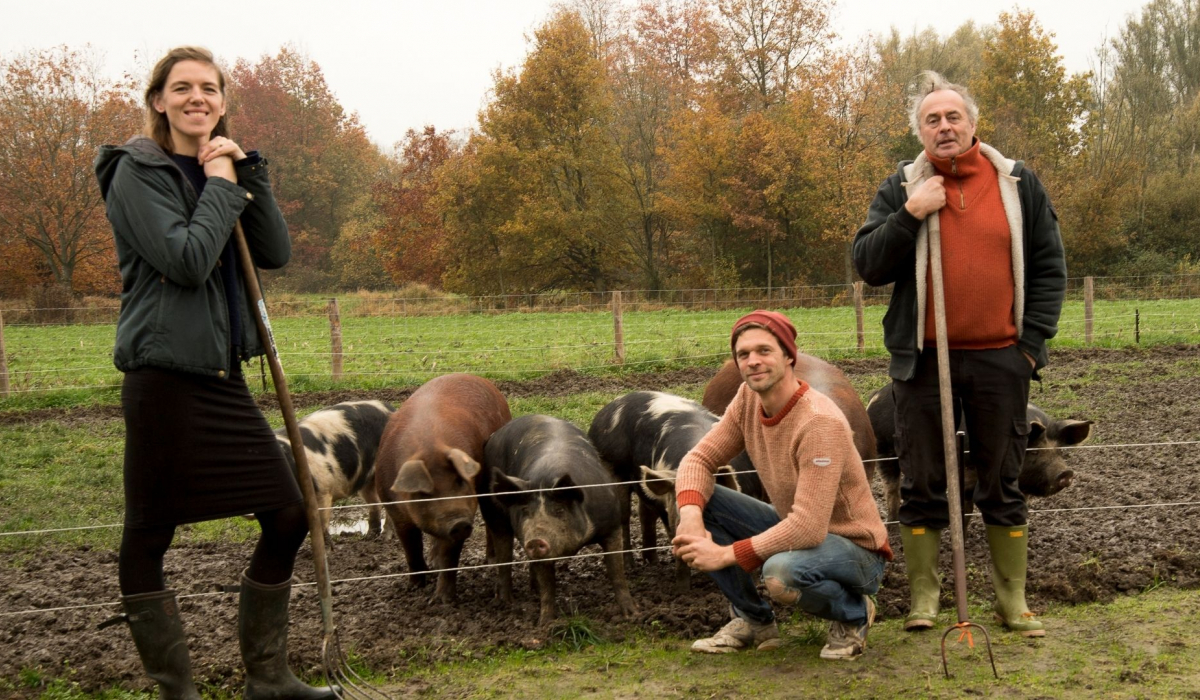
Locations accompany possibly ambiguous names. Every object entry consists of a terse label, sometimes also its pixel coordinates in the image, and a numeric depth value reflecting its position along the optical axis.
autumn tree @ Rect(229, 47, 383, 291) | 47.06
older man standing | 4.01
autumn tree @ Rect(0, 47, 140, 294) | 30.62
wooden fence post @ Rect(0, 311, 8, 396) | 12.38
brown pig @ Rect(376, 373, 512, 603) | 4.93
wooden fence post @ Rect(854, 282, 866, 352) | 15.05
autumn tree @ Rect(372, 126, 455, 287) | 40.44
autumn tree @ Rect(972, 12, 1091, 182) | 33.34
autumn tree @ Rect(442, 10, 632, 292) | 33.88
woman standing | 2.95
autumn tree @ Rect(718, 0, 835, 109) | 34.69
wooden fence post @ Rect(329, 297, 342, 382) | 13.30
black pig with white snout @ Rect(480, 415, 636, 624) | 4.57
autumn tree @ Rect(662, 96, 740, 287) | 32.72
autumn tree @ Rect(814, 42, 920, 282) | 31.00
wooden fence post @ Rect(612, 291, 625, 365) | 14.12
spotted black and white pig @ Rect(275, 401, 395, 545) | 6.46
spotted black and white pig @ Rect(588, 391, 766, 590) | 5.14
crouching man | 3.68
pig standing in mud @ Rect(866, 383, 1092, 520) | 5.45
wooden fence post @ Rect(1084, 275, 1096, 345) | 15.24
